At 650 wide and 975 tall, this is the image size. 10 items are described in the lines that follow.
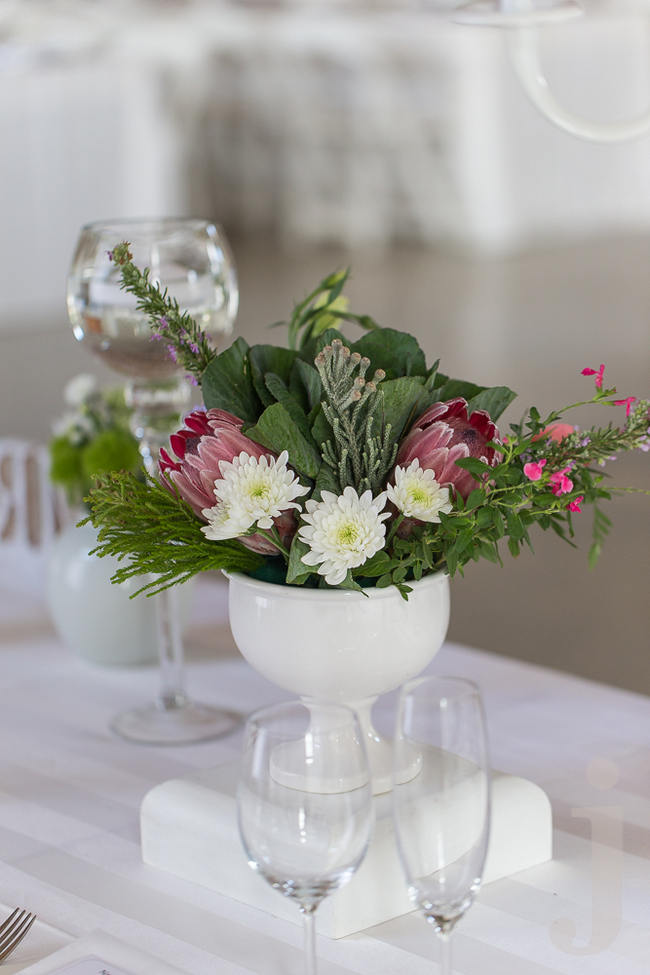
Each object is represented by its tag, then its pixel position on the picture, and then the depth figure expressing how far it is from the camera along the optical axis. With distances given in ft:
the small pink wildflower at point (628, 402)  6.11
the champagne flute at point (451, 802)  5.55
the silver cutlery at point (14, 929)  6.04
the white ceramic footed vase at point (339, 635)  6.25
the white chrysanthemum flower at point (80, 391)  8.37
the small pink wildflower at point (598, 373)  6.14
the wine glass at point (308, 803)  5.54
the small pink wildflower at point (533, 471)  6.04
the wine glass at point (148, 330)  7.43
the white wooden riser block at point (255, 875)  6.16
